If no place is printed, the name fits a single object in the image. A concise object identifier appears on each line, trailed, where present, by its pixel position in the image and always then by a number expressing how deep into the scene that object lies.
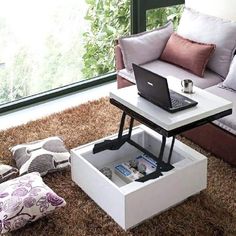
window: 3.69
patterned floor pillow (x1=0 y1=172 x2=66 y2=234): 2.38
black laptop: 2.38
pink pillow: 3.34
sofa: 2.87
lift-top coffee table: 2.38
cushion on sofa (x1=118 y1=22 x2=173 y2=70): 3.49
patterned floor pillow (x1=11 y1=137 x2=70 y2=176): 2.84
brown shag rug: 2.43
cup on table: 2.67
